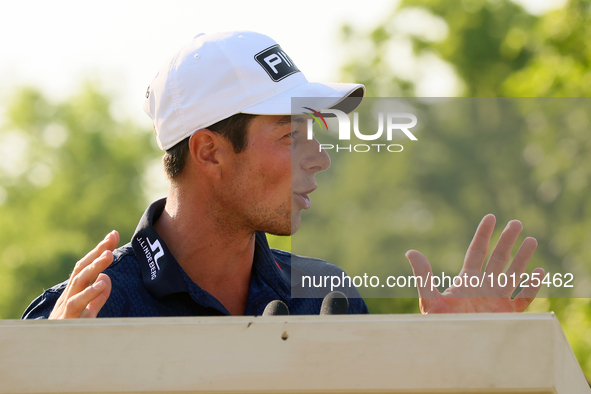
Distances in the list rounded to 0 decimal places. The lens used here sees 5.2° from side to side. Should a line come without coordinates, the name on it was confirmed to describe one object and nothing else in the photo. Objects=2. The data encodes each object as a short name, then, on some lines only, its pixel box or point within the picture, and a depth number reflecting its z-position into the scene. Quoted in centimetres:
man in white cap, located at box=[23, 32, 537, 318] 750
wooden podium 592
